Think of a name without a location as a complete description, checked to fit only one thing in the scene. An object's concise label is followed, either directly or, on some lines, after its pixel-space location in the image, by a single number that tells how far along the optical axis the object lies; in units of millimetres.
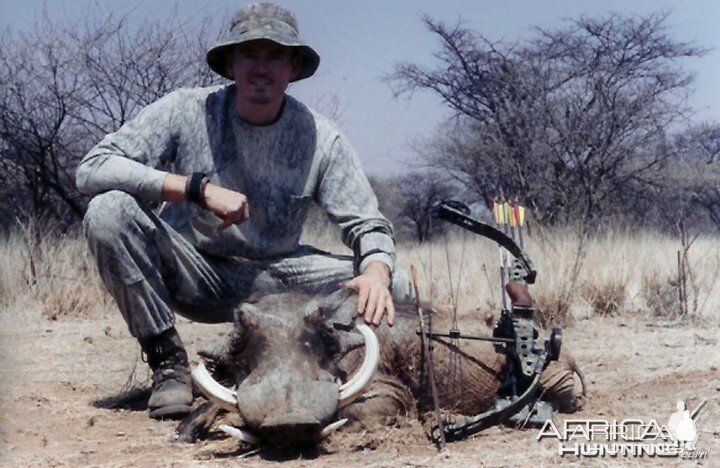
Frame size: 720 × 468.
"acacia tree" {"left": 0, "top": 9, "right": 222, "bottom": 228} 10094
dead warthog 2953
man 3977
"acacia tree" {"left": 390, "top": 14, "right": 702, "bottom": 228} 13570
